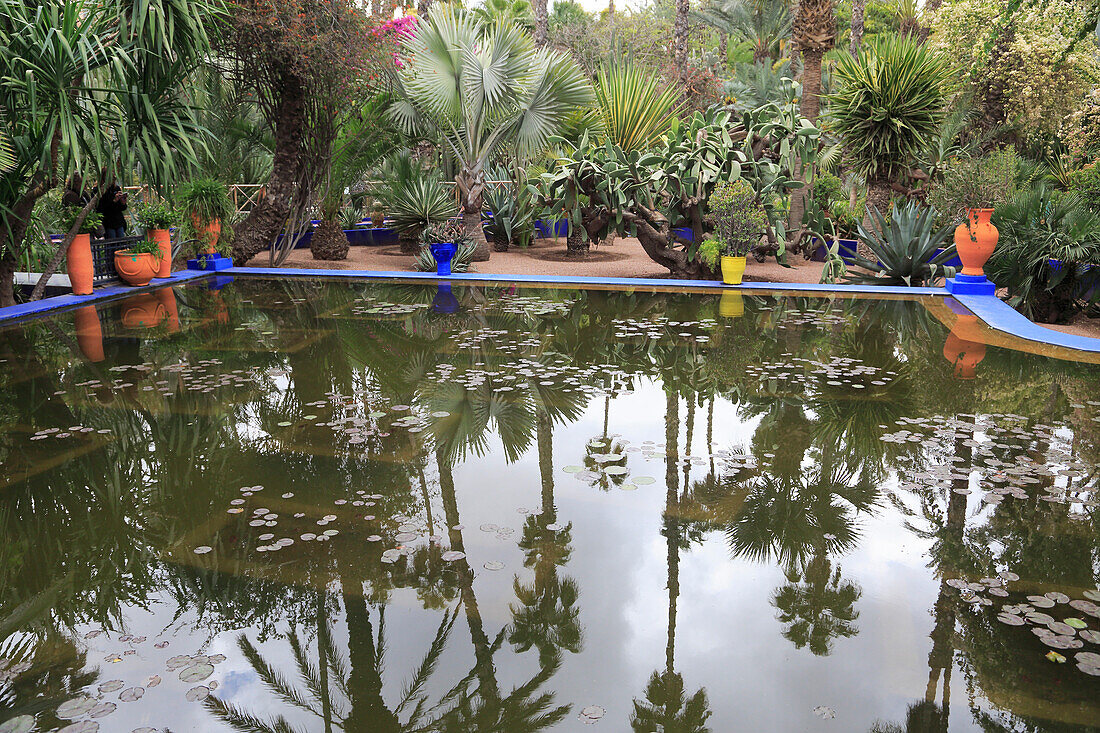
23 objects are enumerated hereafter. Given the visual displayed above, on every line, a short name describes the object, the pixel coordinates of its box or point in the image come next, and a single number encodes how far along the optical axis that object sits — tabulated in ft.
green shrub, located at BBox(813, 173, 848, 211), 62.44
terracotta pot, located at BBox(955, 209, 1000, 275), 37.29
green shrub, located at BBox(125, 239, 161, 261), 41.42
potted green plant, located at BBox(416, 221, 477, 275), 46.01
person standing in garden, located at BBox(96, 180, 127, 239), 41.91
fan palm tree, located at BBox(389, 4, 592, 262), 44.55
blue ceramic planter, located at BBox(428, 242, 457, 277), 45.85
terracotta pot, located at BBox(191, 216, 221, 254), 47.37
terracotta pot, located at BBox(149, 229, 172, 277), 42.55
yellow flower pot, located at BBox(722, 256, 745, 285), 40.47
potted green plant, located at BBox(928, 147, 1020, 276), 37.42
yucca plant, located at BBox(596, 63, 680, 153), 46.91
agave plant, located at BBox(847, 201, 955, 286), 40.65
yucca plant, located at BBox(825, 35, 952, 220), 40.34
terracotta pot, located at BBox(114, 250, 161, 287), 41.06
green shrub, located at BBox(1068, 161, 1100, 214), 35.73
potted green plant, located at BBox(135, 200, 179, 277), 42.19
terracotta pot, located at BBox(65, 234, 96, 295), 37.81
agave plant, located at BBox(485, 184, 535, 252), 56.55
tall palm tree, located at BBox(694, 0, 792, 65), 97.40
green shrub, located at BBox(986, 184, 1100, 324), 33.88
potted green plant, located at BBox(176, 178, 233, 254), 45.27
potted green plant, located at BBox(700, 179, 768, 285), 39.37
